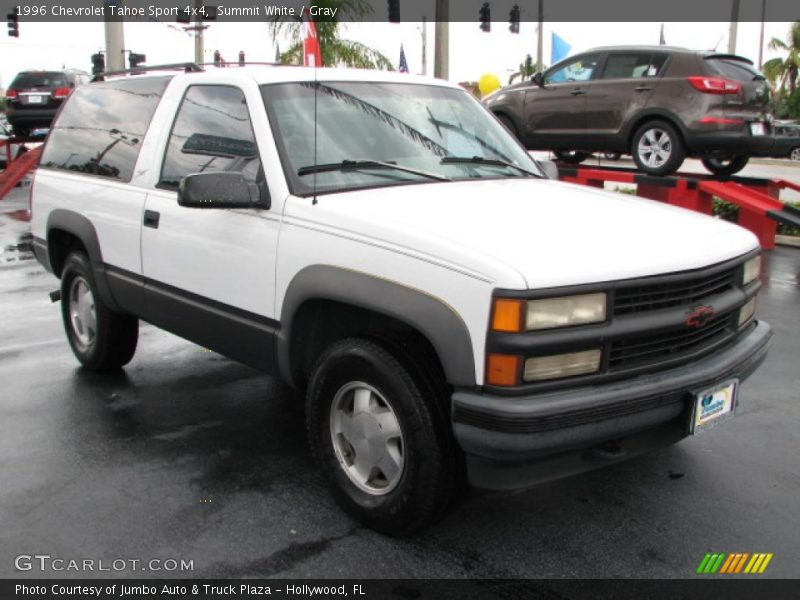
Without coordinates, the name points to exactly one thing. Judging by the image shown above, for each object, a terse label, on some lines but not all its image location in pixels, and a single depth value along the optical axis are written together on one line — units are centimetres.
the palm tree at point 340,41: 1698
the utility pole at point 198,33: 2350
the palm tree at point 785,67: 4016
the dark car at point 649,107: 932
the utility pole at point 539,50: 3684
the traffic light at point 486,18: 2544
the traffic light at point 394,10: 2094
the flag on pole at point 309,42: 814
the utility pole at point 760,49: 4746
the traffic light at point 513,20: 2849
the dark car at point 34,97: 2075
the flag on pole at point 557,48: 1568
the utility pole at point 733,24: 2705
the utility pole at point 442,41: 1966
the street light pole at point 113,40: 1631
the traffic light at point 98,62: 1789
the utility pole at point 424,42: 3385
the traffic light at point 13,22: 2419
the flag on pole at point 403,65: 1246
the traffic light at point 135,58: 1777
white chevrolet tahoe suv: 284
